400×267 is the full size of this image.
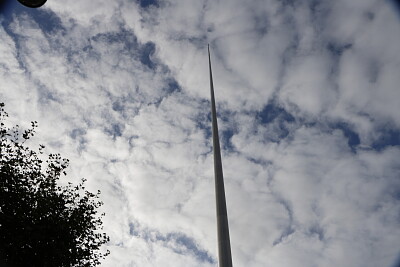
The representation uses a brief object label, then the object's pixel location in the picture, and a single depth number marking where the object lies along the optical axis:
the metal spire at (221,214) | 15.88
